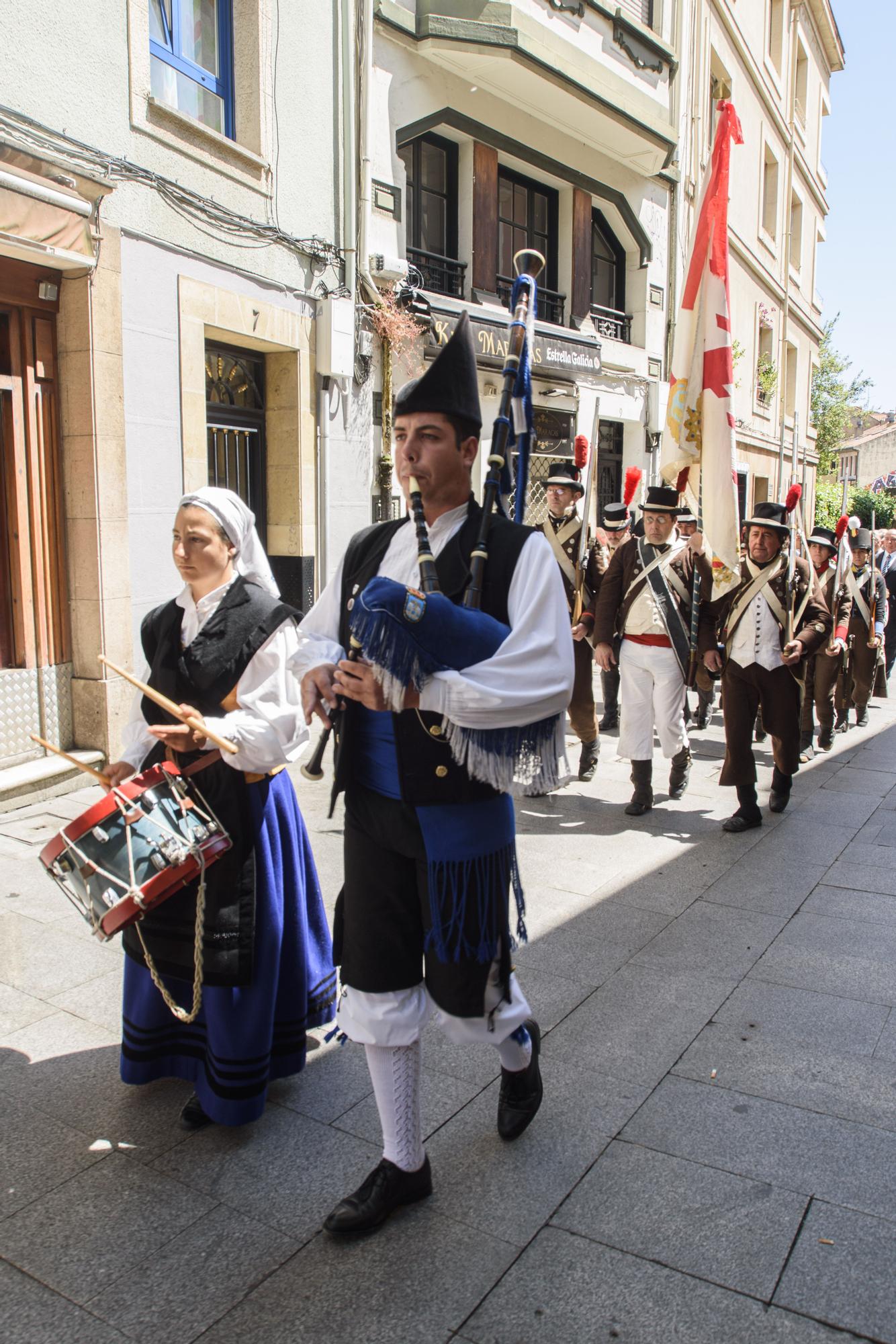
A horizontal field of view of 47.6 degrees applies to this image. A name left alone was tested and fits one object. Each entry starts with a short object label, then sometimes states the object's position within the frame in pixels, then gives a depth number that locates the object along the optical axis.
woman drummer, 2.86
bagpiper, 2.41
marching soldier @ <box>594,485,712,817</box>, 6.42
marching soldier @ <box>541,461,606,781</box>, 7.26
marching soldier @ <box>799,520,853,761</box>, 8.27
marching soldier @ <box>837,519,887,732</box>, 9.17
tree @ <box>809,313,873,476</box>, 31.77
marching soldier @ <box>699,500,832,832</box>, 6.15
